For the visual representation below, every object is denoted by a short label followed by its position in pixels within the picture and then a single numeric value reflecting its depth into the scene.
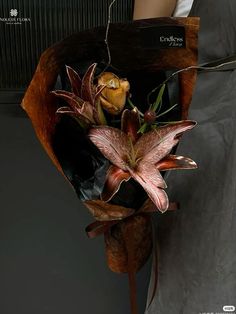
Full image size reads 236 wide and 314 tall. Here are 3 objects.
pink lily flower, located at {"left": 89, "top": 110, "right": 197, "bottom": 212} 0.72
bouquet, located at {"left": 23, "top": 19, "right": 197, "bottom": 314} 0.73
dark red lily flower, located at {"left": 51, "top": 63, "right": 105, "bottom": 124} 0.74
